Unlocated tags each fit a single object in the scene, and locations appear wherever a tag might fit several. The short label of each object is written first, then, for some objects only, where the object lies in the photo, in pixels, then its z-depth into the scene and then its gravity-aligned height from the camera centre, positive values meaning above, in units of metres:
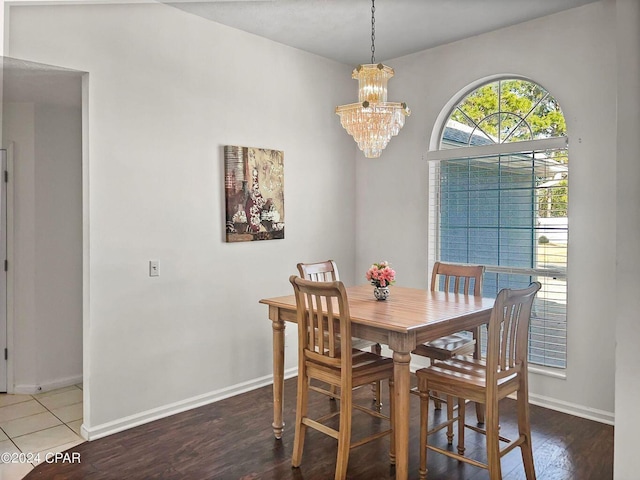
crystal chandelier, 2.90 +0.67
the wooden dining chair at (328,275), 3.47 -0.36
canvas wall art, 3.76 +0.26
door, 3.86 -0.43
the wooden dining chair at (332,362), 2.49 -0.74
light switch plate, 3.35 -0.29
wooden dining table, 2.40 -0.50
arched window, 3.62 +0.25
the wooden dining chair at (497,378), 2.30 -0.75
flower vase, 3.11 -0.42
